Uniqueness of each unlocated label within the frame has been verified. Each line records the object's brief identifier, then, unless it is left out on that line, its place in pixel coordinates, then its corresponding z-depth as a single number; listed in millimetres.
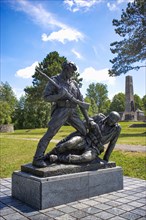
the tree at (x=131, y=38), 19484
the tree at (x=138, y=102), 73500
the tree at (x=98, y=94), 70750
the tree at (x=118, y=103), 69938
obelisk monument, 48078
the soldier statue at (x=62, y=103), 4965
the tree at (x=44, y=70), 30109
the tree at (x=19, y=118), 43344
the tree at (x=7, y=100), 35562
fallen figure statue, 5043
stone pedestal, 4398
